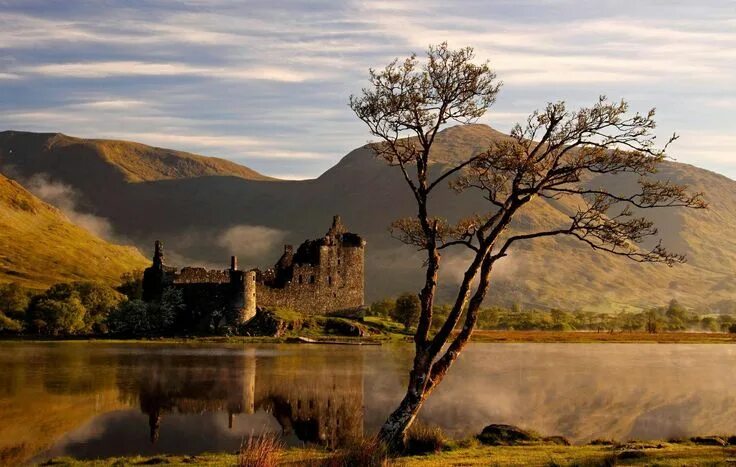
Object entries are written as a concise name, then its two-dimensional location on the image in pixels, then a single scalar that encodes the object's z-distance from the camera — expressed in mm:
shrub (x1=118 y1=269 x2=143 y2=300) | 113812
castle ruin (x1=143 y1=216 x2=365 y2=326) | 90188
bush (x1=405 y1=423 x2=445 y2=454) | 26375
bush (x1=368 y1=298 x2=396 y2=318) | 122812
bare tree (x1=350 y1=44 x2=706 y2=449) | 26938
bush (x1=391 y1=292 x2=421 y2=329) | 102438
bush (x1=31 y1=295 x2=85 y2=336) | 88062
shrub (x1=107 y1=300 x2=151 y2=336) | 89625
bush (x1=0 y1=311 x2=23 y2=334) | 89625
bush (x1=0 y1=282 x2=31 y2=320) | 94875
